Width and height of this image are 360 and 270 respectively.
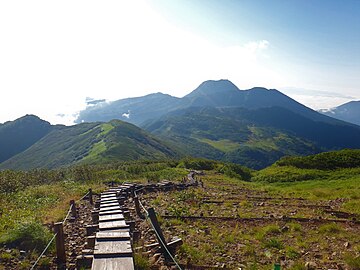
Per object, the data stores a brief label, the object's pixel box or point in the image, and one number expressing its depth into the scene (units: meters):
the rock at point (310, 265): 8.85
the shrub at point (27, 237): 9.55
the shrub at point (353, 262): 8.91
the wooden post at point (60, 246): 8.30
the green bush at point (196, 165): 50.34
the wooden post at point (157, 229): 9.25
